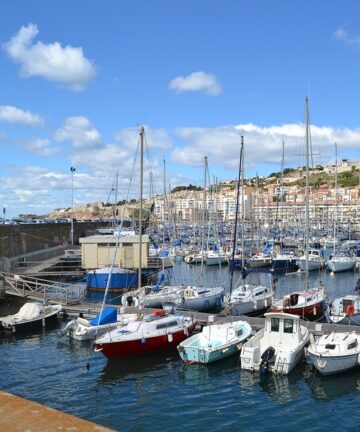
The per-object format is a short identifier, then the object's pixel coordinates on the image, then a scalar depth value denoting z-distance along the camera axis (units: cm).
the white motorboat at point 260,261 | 5881
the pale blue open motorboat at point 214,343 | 2094
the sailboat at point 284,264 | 5731
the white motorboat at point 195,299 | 3226
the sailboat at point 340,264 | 5603
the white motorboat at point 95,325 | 2447
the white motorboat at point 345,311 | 2655
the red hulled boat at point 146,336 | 2131
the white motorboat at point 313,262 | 5659
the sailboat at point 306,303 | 2900
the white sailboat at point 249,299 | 3066
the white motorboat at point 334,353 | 1925
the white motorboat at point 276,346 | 1959
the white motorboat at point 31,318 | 2674
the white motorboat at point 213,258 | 6462
